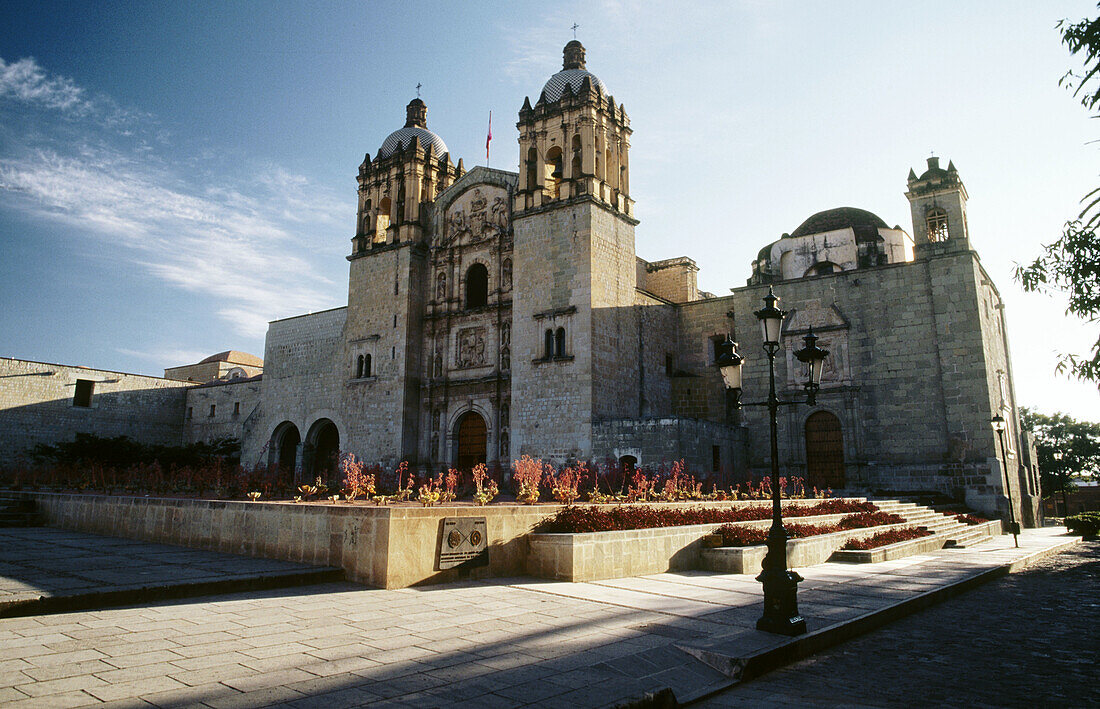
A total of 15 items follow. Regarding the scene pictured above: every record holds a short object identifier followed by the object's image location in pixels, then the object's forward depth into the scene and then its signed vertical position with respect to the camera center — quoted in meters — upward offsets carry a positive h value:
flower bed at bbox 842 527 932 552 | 13.40 -1.38
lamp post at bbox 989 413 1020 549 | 19.92 +1.12
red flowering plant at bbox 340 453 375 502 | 12.63 -0.22
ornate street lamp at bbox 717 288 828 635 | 6.58 -0.61
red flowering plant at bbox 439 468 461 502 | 13.36 -0.38
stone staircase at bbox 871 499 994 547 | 16.38 -1.33
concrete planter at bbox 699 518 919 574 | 11.38 -1.45
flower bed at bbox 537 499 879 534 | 10.59 -0.77
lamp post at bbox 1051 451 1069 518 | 36.13 +0.12
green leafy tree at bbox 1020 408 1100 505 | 41.94 +1.74
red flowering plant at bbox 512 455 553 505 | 13.05 -0.13
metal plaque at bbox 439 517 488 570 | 9.35 -0.97
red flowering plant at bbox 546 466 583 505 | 12.48 -0.32
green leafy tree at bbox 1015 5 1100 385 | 6.63 +2.43
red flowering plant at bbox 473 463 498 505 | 11.87 -0.36
